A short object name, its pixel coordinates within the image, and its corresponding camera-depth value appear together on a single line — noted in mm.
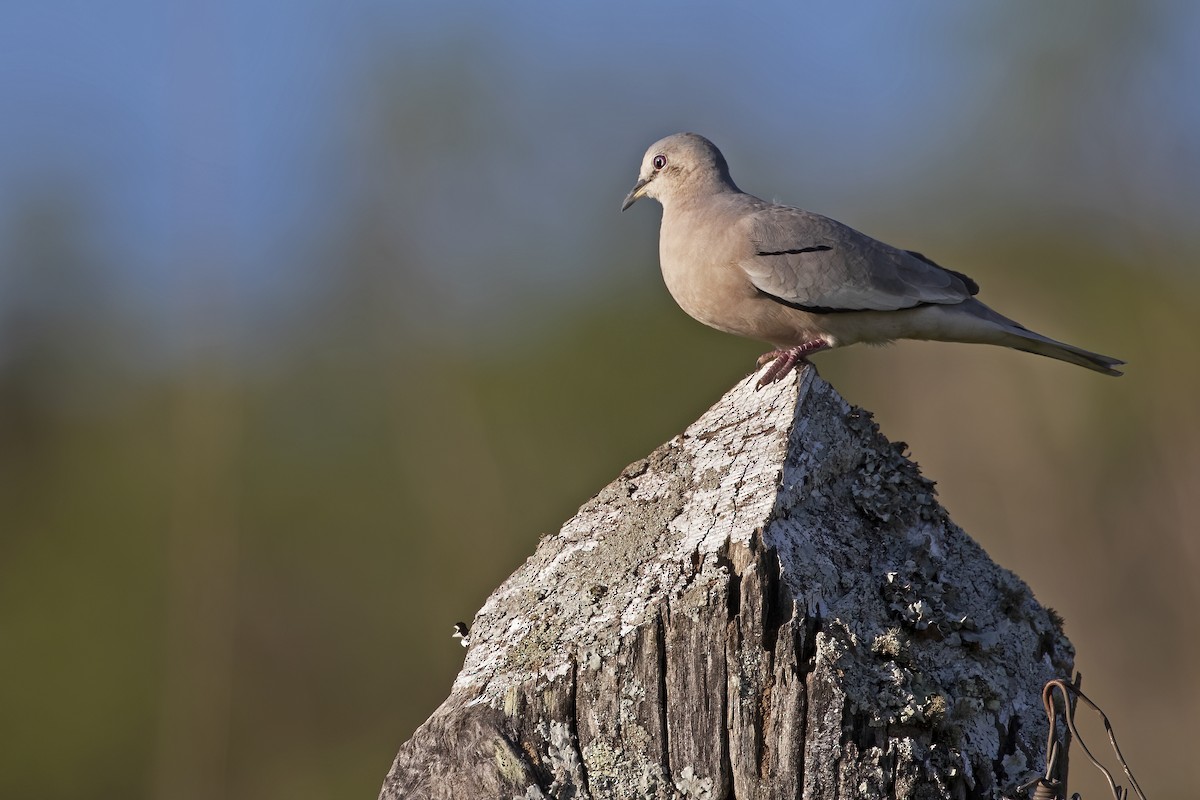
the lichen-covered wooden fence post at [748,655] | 5523
